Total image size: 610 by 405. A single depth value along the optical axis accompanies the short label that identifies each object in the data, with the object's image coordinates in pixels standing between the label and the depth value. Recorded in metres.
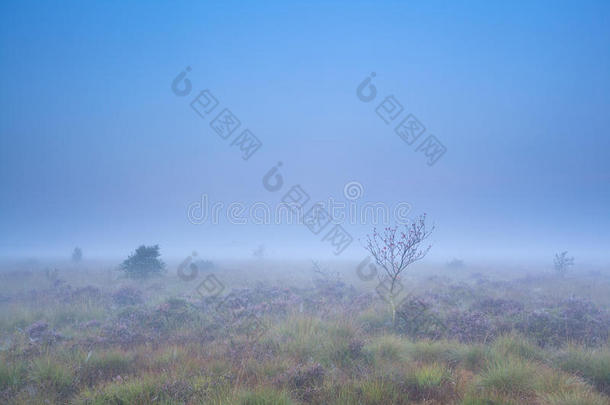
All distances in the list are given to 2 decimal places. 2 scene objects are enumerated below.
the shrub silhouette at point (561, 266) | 22.66
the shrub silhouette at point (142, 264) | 19.55
